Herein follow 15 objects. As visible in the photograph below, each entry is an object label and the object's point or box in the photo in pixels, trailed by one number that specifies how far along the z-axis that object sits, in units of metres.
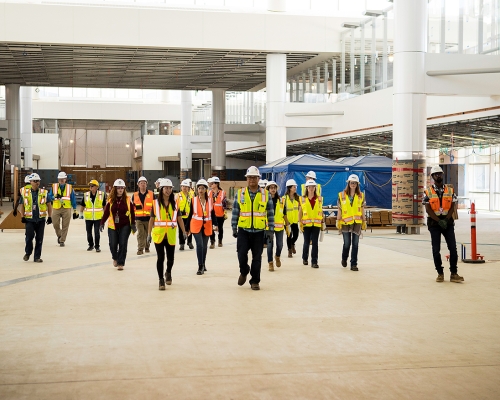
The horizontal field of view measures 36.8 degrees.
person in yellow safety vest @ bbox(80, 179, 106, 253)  18.53
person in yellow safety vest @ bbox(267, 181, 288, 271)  15.31
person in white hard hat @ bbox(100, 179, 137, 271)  14.56
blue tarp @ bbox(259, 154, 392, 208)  30.64
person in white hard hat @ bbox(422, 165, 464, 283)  12.54
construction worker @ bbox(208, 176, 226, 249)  19.78
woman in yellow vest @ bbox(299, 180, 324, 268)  14.98
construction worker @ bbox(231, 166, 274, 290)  12.02
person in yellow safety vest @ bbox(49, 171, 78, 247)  19.75
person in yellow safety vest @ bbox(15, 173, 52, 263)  15.79
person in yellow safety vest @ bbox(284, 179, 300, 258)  16.70
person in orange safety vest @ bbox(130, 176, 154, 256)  17.73
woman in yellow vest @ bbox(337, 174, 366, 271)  14.41
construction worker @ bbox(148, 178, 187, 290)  12.05
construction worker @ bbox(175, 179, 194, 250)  18.19
